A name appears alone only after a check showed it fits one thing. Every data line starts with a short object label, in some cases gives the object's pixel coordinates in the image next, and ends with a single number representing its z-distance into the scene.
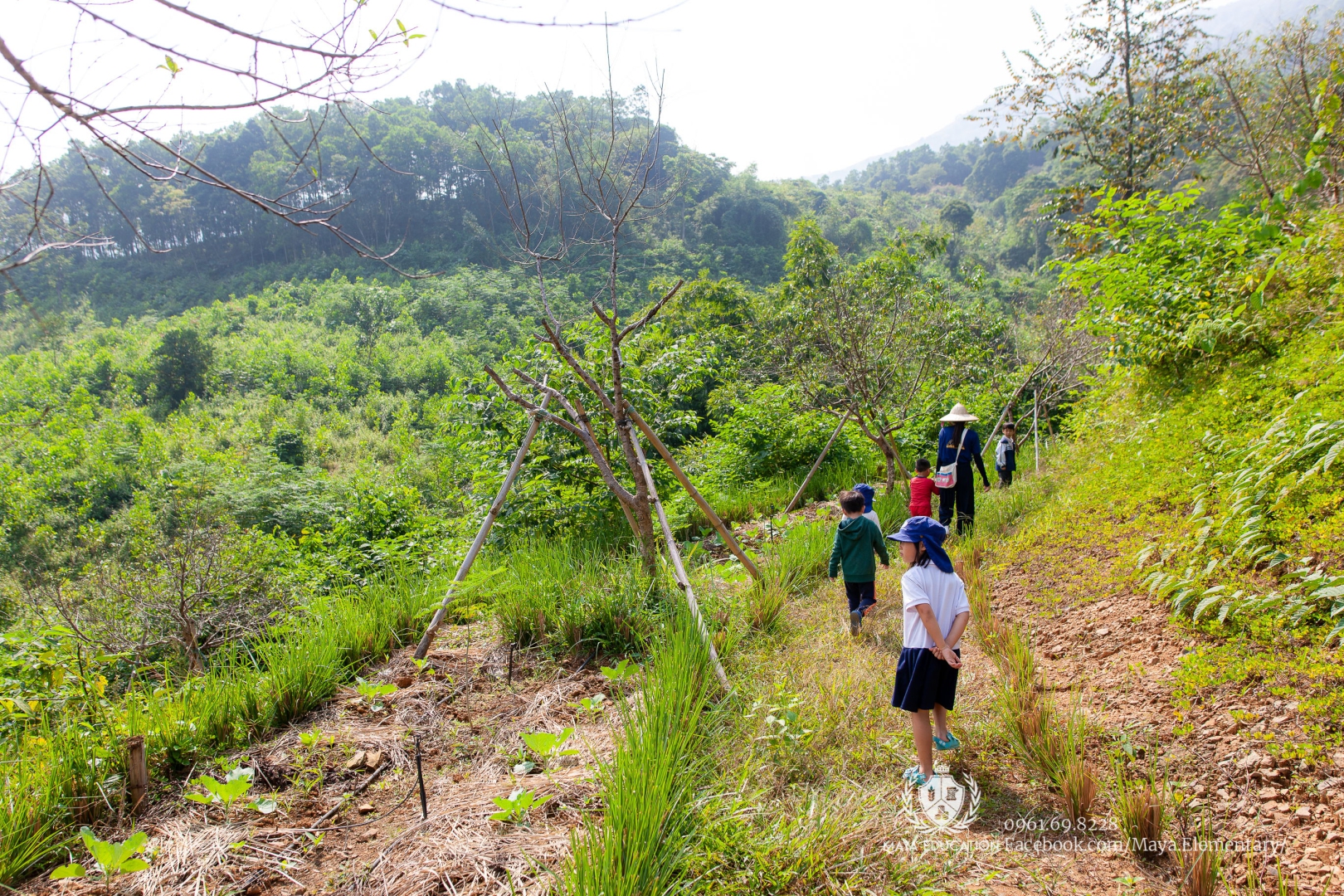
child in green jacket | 4.51
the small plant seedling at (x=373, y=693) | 3.44
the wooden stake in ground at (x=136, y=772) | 2.68
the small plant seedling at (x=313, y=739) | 3.05
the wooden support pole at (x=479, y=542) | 3.97
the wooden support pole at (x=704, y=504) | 4.78
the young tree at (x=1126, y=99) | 11.34
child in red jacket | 6.20
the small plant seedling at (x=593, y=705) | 3.34
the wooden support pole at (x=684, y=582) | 3.42
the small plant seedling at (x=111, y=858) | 2.07
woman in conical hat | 6.69
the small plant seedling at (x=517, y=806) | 2.40
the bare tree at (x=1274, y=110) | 6.92
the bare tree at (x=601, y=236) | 4.71
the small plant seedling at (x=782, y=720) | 2.98
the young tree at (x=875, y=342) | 8.70
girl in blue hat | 2.89
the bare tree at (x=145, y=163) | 1.86
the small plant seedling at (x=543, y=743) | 2.62
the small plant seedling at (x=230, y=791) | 2.45
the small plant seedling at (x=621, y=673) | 3.39
